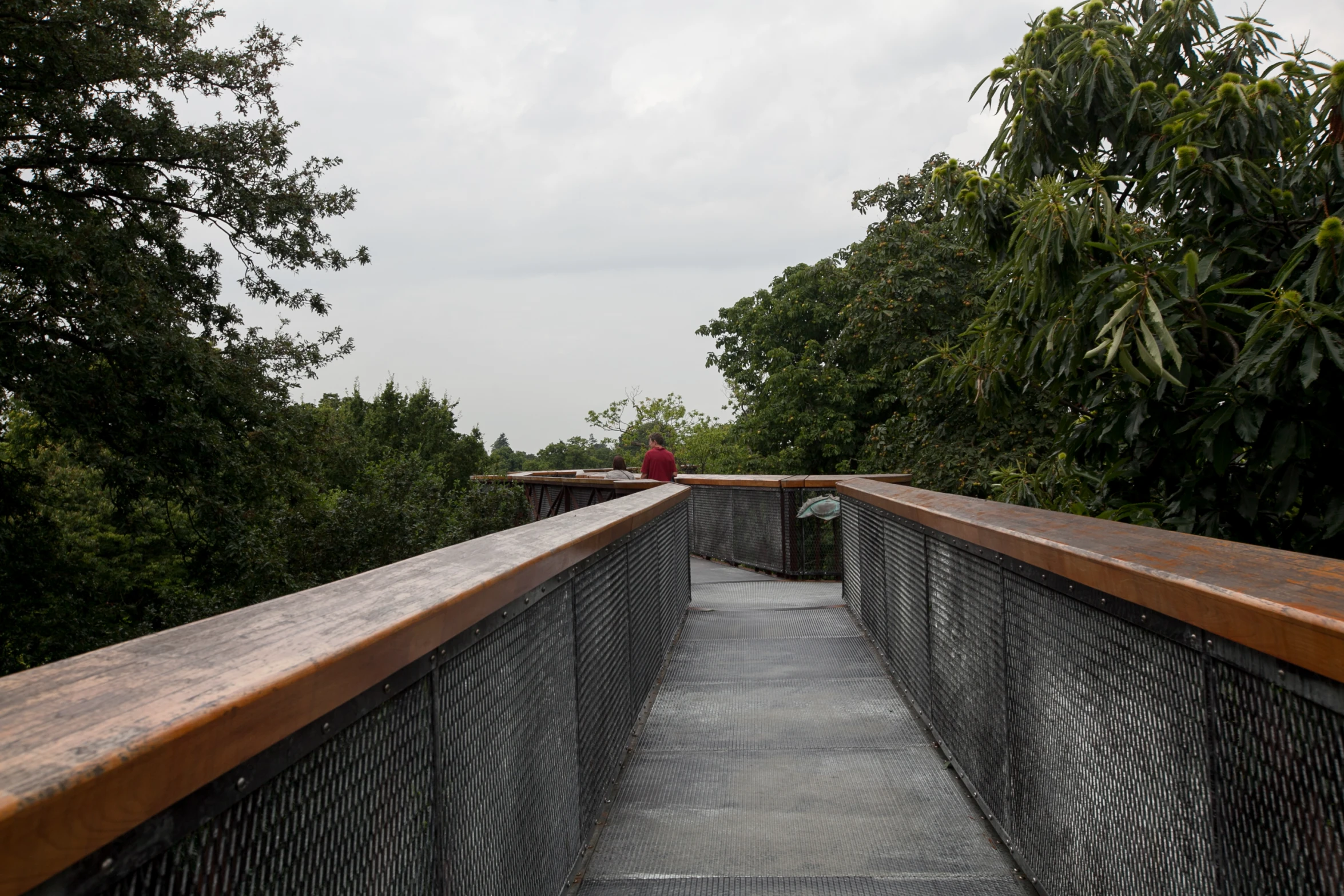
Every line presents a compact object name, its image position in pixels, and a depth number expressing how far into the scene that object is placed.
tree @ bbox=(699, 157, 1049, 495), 15.70
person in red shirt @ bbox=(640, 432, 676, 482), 13.77
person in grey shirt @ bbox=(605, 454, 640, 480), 15.34
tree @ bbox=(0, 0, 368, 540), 13.12
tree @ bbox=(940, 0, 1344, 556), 3.81
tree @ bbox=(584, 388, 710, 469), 69.25
